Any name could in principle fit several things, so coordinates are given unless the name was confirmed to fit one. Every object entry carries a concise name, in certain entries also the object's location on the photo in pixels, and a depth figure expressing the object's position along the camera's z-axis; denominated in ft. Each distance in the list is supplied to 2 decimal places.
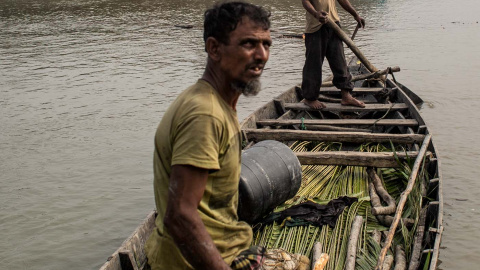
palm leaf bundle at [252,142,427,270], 12.93
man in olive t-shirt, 5.85
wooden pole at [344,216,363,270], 11.87
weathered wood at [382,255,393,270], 12.08
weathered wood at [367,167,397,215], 14.11
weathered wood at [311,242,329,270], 11.64
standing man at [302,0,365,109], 21.47
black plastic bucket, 13.25
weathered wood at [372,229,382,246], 13.12
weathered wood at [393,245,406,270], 12.19
